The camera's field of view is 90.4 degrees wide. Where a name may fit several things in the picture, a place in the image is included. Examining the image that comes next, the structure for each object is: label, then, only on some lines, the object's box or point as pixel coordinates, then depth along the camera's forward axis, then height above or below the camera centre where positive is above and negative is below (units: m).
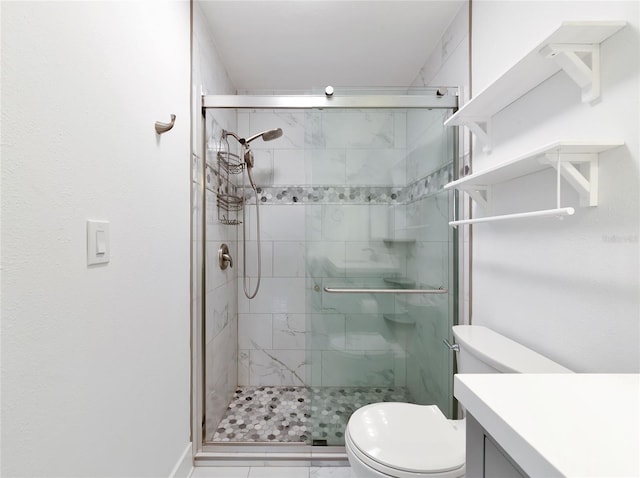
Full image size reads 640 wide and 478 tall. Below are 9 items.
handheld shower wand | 2.06 +0.52
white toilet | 0.99 -0.69
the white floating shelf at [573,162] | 0.78 +0.21
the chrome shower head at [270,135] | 2.05 +0.69
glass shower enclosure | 1.63 -0.07
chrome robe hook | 1.18 +0.43
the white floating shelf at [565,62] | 0.78 +0.52
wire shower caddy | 2.01 +0.38
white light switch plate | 0.82 -0.01
